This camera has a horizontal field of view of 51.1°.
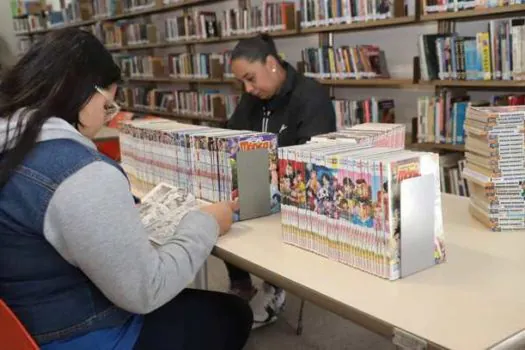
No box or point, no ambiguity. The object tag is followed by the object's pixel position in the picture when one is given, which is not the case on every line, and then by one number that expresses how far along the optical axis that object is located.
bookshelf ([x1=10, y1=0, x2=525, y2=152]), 3.02
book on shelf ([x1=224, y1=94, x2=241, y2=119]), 4.88
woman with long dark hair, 1.00
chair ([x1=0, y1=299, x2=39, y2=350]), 0.94
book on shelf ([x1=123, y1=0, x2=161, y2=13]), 5.66
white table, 0.92
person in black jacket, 2.49
